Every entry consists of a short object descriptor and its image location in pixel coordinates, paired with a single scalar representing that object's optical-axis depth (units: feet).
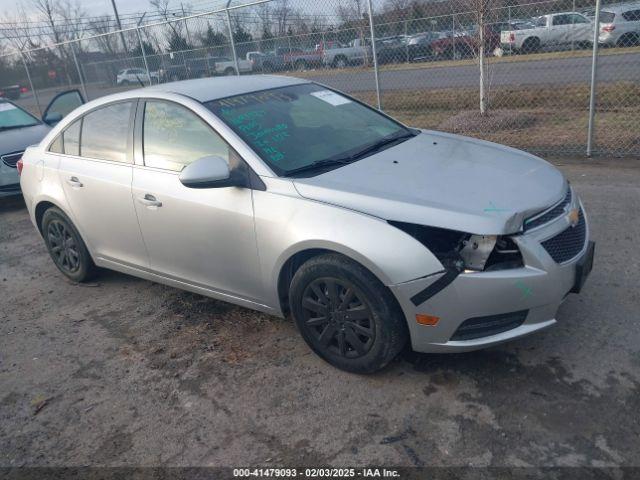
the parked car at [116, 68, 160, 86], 40.29
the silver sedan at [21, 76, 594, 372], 9.14
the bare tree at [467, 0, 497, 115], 26.94
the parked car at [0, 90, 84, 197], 25.36
